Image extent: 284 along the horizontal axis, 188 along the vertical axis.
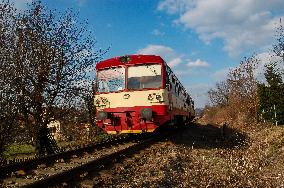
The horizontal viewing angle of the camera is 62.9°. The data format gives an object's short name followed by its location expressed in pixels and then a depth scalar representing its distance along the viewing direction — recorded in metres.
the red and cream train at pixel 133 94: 8.51
